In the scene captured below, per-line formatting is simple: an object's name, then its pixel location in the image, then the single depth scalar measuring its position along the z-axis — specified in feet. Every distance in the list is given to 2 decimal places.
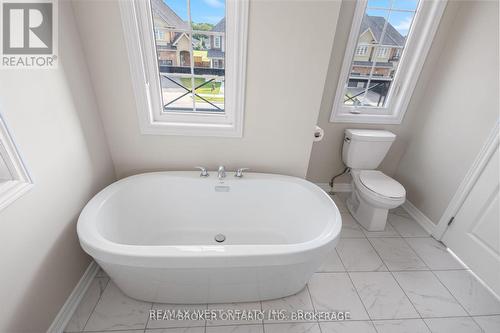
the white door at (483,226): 4.78
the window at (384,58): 5.77
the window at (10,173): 2.74
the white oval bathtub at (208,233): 3.32
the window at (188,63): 4.32
